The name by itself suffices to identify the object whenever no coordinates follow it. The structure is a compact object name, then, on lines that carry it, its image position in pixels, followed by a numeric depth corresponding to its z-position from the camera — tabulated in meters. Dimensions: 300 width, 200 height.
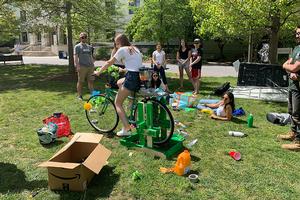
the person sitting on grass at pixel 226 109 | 5.13
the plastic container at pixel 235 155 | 3.59
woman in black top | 7.59
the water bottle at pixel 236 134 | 4.38
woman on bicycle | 3.74
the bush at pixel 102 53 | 23.90
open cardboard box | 2.89
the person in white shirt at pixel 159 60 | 7.50
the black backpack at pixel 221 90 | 7.11
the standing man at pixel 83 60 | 6.47
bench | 17.02
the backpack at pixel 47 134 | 4.13
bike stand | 3.71
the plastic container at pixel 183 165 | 3.21
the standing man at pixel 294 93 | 3.78
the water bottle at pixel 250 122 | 4.83
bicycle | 3.80
